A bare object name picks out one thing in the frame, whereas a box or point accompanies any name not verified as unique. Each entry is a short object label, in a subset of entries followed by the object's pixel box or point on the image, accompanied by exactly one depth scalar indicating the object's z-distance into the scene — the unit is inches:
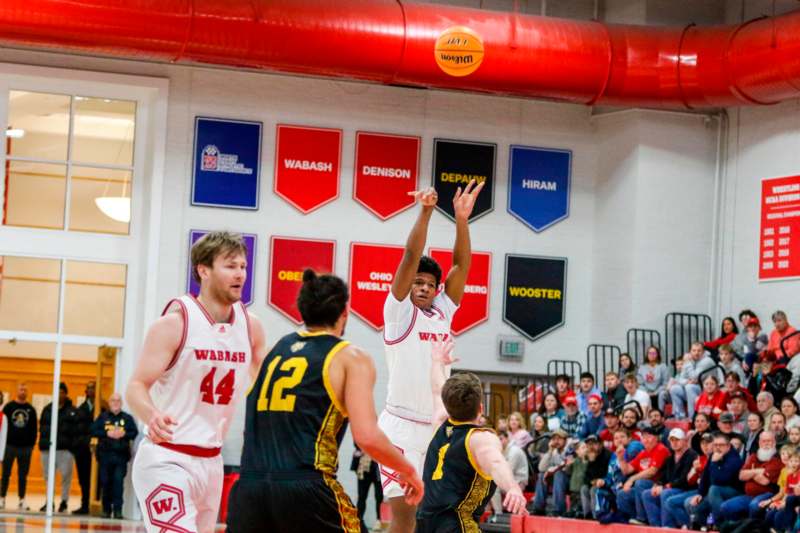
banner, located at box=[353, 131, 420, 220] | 946.1
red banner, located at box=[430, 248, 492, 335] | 954.7
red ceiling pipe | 799.1
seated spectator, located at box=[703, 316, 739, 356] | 852.6
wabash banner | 933.2
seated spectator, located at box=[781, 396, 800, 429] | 689.6
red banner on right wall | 880.3
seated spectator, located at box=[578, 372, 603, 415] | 858.1
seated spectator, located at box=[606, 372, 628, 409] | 845.2
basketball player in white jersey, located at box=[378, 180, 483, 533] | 381.7
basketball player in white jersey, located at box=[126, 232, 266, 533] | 289.7
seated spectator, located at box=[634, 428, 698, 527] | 695.1
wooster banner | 965.2
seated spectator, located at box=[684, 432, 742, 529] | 658.8
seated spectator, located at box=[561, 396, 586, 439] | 834.2
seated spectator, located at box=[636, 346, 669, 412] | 862.5
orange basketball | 860.0
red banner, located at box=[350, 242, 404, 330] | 938.1
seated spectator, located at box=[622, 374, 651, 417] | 825.5
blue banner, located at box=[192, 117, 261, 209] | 917.2
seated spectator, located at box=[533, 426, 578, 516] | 779.4
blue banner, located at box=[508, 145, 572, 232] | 973.2
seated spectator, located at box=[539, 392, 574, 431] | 845.8
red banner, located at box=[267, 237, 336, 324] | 922.7
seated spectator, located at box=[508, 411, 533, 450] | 840.9
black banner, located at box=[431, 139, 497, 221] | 960.3
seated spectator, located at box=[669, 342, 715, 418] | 810.2
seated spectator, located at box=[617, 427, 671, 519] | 716.0
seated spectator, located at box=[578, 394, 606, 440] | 814.5
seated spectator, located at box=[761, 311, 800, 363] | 796.0
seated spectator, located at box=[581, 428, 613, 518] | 756.0
